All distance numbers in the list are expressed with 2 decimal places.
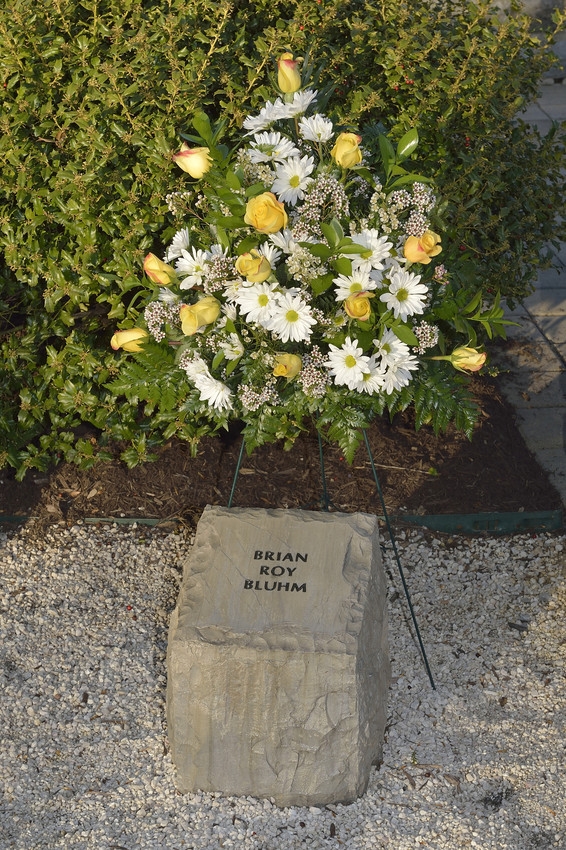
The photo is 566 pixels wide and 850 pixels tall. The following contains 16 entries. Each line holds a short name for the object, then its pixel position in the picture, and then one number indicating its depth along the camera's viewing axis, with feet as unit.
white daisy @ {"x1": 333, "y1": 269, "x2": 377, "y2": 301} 8.91
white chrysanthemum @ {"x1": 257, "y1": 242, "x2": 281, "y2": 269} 9.03
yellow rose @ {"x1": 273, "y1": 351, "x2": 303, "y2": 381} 8.98
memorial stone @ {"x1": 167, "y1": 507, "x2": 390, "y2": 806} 8.67
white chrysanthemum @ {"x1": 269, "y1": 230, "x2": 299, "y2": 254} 9.05
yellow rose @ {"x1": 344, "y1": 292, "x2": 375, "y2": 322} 8.60
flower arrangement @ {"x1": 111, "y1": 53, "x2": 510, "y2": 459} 8.91
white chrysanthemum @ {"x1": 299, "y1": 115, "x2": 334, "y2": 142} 9.30
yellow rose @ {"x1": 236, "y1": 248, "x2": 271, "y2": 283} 8.39
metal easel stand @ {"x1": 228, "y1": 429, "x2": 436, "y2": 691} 10.30
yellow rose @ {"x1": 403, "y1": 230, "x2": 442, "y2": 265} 8.77
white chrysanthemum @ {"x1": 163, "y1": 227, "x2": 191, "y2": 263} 9.94
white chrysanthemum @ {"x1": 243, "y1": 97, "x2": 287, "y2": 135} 9.72
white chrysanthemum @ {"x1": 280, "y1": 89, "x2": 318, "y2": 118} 9.61
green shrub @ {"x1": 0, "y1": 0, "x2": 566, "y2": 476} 11.93
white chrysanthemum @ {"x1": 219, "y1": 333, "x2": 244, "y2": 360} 9.43
